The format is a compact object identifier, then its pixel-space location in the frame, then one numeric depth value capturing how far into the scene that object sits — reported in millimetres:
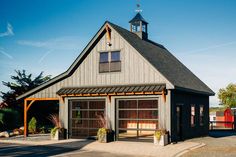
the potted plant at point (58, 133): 23281
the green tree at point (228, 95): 82325
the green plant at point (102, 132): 21203
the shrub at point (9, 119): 30259
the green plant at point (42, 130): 29508
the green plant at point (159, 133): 19531
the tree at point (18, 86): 34312
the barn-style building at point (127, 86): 21031
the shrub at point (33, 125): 29141
